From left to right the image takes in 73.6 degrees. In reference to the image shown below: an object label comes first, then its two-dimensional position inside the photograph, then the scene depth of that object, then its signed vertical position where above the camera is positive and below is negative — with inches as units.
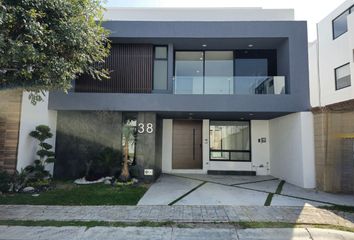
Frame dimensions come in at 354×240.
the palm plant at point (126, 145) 360.5 -9.0
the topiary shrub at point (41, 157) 328.5 -28.5
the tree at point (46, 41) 212.1 +98.0
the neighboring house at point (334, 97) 320.2 +112.5
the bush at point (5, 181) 296.7 -56.4
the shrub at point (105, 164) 365.4 -39.5
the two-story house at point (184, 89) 363.3 +82.8
